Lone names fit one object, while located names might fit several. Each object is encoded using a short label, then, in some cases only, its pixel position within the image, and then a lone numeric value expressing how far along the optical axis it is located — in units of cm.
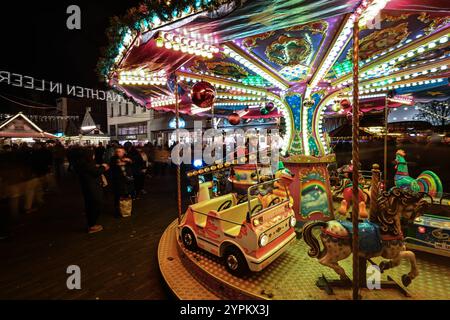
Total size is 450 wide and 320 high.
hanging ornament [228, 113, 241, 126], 701
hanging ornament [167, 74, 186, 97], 427
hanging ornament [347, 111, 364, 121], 785
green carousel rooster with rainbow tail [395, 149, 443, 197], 468
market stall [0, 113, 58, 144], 1332
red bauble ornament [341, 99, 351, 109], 667
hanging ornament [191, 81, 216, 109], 368
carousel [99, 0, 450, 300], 213
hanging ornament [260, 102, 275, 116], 666
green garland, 188
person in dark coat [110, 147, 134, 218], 558
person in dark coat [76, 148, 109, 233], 454
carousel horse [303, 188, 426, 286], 239
